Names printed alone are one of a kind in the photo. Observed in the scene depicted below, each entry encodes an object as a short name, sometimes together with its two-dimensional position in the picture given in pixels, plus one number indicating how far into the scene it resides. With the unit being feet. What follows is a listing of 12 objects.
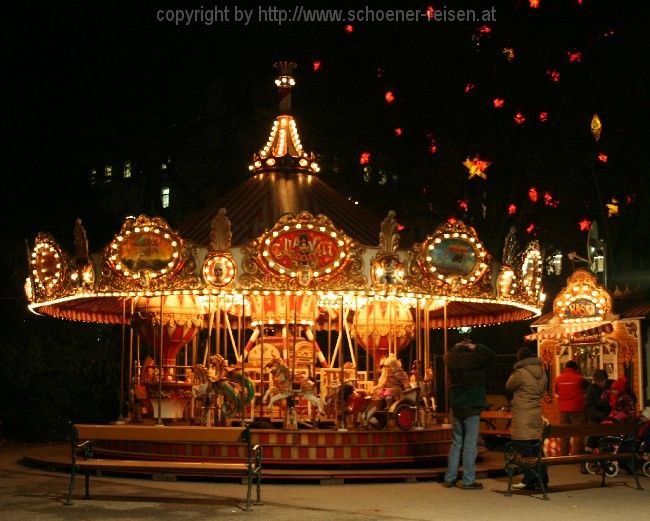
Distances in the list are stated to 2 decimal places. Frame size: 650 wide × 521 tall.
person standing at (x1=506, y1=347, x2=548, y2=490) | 44.16
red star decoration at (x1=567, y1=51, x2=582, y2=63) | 88.69
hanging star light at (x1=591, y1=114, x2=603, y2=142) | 91.86
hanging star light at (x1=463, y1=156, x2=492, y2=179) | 92.12
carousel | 53.36
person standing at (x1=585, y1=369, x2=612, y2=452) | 57.26
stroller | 51.13
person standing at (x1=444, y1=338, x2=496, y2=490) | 45.16
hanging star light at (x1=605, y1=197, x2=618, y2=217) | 96.56
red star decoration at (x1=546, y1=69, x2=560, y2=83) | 89.56
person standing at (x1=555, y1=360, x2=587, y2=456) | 56.59
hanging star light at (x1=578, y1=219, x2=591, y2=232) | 95.71
